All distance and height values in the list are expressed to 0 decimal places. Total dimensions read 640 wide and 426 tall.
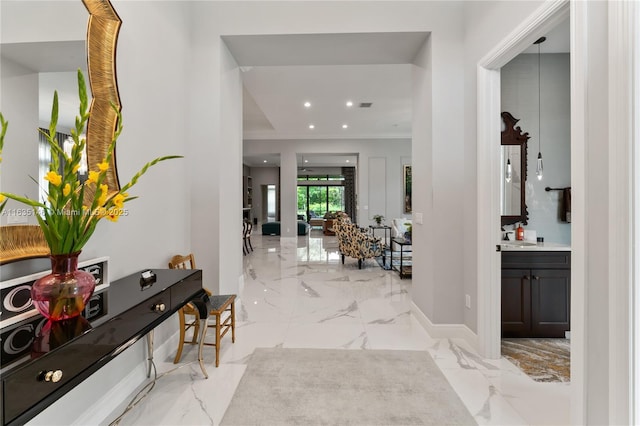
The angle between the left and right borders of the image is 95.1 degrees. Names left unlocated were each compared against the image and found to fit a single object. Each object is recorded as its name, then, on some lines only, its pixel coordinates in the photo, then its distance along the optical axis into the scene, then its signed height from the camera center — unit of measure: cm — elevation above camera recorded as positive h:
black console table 88 -52
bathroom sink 302 -34
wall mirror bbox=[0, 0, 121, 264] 138 +78
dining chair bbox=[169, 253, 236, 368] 229 -79
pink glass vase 116 -31
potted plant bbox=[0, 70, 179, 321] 117 -8
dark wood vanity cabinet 276 -76
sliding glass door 1623 +70
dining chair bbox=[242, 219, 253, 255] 729 -52
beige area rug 180 -126
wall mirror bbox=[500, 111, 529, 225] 342 +46
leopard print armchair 582 -64
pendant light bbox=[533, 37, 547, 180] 317 +53
